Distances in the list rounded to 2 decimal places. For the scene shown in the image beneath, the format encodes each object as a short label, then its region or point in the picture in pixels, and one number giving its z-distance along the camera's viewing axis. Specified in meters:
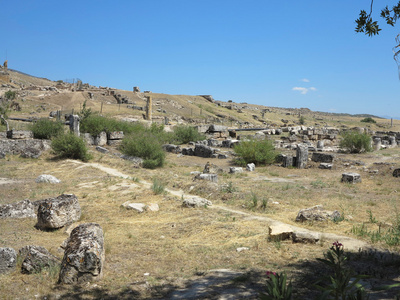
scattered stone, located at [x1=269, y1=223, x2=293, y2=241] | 6.45
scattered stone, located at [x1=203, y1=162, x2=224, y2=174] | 16.03
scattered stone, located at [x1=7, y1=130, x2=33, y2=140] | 19.39
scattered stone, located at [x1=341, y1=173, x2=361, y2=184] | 13.81
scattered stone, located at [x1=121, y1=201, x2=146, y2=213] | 9.27
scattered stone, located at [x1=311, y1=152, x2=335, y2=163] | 18.89
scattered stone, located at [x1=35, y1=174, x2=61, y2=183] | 12.87
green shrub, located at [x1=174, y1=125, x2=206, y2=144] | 27.34
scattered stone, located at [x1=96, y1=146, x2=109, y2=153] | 19.94
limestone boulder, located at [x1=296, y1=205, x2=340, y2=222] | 7.75
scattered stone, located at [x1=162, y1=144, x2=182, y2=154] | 22.86
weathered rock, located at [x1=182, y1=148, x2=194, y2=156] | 22.63
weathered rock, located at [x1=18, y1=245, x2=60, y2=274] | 5.27
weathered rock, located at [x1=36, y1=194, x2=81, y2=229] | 7.91
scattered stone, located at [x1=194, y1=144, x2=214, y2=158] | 21.84
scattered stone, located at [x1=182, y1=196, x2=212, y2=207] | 9.43
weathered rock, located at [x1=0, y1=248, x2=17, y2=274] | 5.25
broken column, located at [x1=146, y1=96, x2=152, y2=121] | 39.12
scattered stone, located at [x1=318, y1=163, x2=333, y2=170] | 17.69
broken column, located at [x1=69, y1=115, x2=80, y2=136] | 20.98
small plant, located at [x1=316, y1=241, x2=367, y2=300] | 3.09
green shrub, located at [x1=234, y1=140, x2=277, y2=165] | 18.67
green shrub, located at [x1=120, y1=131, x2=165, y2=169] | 17.09
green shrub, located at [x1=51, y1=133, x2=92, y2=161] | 16.81
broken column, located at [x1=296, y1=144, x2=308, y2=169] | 18.23
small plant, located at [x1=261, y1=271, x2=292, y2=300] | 3.01
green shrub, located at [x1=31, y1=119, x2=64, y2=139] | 20.33
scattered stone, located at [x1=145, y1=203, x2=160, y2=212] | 9.32
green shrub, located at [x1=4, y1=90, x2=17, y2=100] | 40.53
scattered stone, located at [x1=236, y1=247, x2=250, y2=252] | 6.15
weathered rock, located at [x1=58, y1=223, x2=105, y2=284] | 4.98
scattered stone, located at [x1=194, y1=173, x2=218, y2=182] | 13.05
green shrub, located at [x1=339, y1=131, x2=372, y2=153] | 22.73
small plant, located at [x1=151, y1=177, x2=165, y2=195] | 10.99
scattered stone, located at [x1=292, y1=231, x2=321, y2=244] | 6.21
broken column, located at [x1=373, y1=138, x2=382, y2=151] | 26.51
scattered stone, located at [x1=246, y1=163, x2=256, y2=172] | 17.23
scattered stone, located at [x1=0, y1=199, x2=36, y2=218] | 8.64
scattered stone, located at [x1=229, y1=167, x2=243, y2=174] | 16.31
